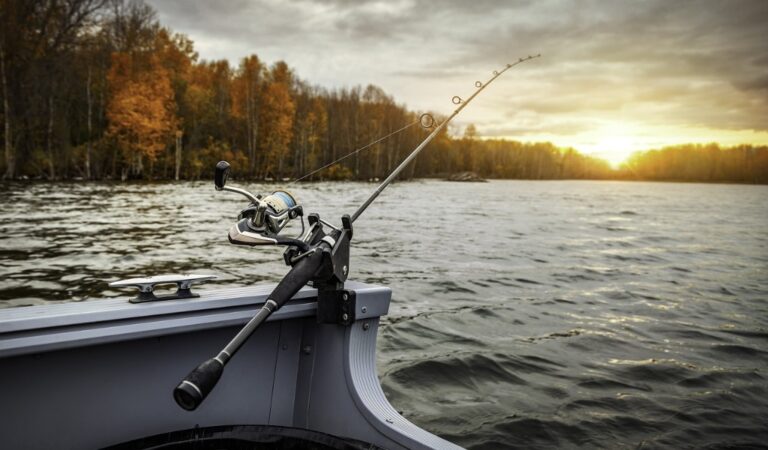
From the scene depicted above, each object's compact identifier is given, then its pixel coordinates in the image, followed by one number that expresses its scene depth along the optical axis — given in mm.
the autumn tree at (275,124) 47938
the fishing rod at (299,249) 1891
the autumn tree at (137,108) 33938
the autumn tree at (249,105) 47156
